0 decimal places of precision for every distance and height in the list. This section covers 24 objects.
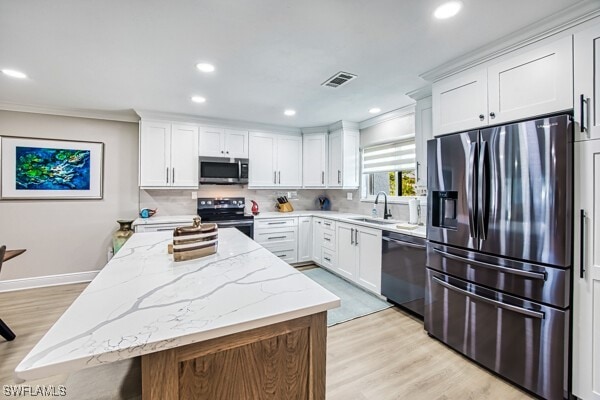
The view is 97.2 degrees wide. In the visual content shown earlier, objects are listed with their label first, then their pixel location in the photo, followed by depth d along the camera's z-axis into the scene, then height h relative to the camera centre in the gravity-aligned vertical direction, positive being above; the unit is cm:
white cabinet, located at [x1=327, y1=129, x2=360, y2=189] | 432 +68
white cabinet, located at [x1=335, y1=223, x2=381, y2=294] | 314 -70
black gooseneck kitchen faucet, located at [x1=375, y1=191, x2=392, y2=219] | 372 -16
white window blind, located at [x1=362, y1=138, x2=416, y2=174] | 360 +65
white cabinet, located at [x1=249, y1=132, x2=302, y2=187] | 439 +70
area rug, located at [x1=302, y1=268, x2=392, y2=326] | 278 -118
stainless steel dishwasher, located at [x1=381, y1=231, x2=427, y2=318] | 256 -72
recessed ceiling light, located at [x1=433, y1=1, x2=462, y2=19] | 158 +118
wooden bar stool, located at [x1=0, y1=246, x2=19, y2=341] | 219 -110
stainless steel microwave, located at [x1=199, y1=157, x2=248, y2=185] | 398 +46
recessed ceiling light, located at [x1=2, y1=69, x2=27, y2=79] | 247 +119
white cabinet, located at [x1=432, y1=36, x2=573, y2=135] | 166 +81
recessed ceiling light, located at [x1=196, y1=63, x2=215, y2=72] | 234 +119
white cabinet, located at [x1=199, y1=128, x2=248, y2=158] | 400 +89
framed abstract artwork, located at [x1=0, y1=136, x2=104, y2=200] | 343 +41
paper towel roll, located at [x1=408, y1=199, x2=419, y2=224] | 312 -12
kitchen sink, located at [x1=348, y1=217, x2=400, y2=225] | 356 -28
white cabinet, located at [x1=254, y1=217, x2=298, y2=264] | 411 -57
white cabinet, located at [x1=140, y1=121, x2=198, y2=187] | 369 +65
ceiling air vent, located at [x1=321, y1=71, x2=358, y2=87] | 252 +121
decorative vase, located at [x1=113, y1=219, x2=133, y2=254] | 361 -48
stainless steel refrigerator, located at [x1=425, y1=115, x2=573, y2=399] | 160 -32
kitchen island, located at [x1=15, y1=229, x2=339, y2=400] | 74 -40
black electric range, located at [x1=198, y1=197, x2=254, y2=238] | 390 -21
